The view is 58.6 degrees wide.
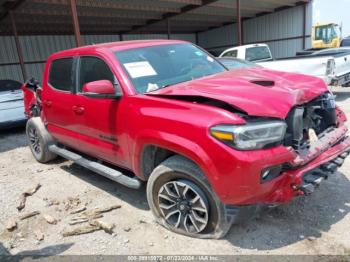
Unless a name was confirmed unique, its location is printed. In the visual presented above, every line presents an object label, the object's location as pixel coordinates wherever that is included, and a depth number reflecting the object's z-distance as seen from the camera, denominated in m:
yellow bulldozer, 22.39
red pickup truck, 2.52
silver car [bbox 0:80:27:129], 8.06
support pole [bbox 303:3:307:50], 20.72
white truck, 8.00
